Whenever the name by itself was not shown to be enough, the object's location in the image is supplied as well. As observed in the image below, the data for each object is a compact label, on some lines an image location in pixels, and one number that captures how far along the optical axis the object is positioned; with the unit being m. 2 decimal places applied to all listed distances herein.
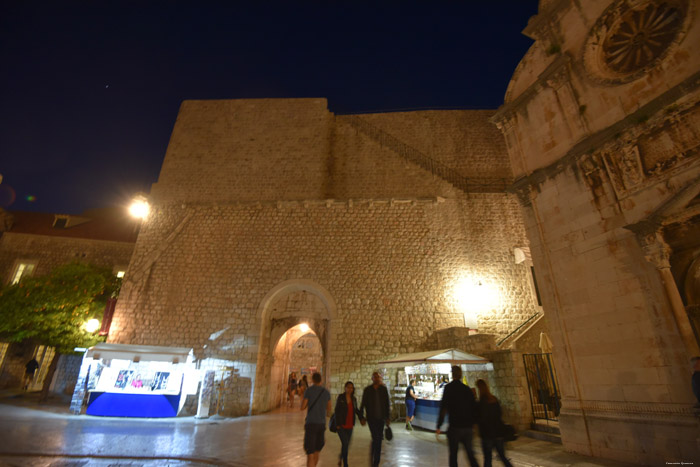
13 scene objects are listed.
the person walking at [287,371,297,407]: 15.21
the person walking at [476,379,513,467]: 3.91
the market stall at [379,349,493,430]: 7.68
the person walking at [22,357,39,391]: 14.60
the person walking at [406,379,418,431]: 8.10
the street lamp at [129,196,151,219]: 13.68
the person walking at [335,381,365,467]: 4.32
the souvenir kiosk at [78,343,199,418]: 9.59
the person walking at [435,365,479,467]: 3.93
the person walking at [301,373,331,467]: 4.00
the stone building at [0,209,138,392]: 16.45
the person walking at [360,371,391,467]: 4.47
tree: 12.51
